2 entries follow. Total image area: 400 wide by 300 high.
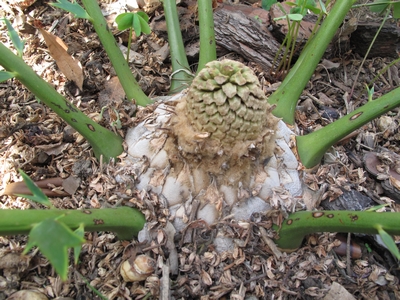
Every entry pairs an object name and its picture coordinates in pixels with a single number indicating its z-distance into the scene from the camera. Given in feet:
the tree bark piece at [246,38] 1.57
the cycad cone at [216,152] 0.94
